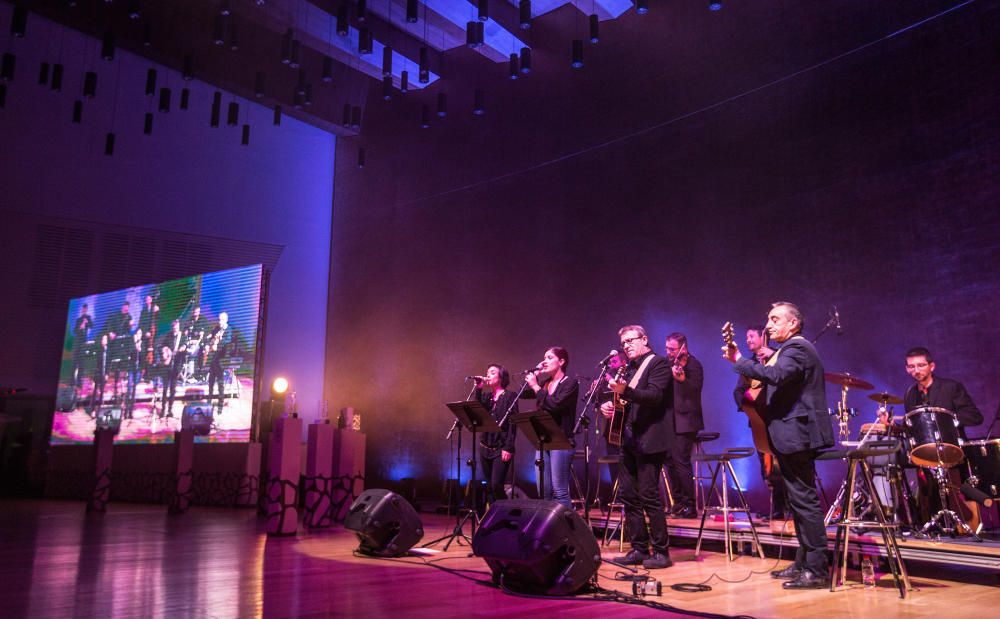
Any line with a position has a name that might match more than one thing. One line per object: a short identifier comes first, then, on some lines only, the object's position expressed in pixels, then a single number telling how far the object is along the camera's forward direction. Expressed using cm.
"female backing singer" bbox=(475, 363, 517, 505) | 562
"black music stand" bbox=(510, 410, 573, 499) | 448
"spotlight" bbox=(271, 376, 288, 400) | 1103
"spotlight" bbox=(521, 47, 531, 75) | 798
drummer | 514
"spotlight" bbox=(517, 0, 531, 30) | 673
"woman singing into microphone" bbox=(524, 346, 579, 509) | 525
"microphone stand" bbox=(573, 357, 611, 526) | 487
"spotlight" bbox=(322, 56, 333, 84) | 809
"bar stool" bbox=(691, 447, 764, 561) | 505
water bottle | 401
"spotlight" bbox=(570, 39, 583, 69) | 713
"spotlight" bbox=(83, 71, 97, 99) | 823
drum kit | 474
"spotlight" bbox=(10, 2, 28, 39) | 683
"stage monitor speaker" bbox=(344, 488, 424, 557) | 496
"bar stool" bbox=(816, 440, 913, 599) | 374
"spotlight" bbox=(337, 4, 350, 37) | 732
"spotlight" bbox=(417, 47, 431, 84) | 784
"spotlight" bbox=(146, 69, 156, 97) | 835
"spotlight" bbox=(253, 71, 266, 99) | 830
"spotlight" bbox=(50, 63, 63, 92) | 824
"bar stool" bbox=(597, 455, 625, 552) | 564
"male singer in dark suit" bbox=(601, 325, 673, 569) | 461
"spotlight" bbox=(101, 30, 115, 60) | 720
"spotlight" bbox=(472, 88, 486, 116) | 818
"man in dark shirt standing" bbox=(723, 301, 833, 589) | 385
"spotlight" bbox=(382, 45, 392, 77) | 795
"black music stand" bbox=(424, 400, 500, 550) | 507
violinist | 653
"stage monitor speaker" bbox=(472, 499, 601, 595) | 352
